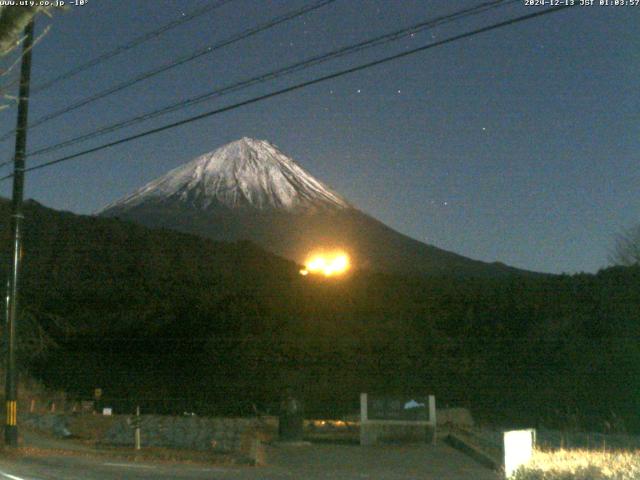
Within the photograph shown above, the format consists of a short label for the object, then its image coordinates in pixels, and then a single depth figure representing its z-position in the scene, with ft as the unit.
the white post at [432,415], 63.16
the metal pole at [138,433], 58.80
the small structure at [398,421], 63.10
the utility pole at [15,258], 56.13
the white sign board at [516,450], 38.09
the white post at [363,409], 63.46
